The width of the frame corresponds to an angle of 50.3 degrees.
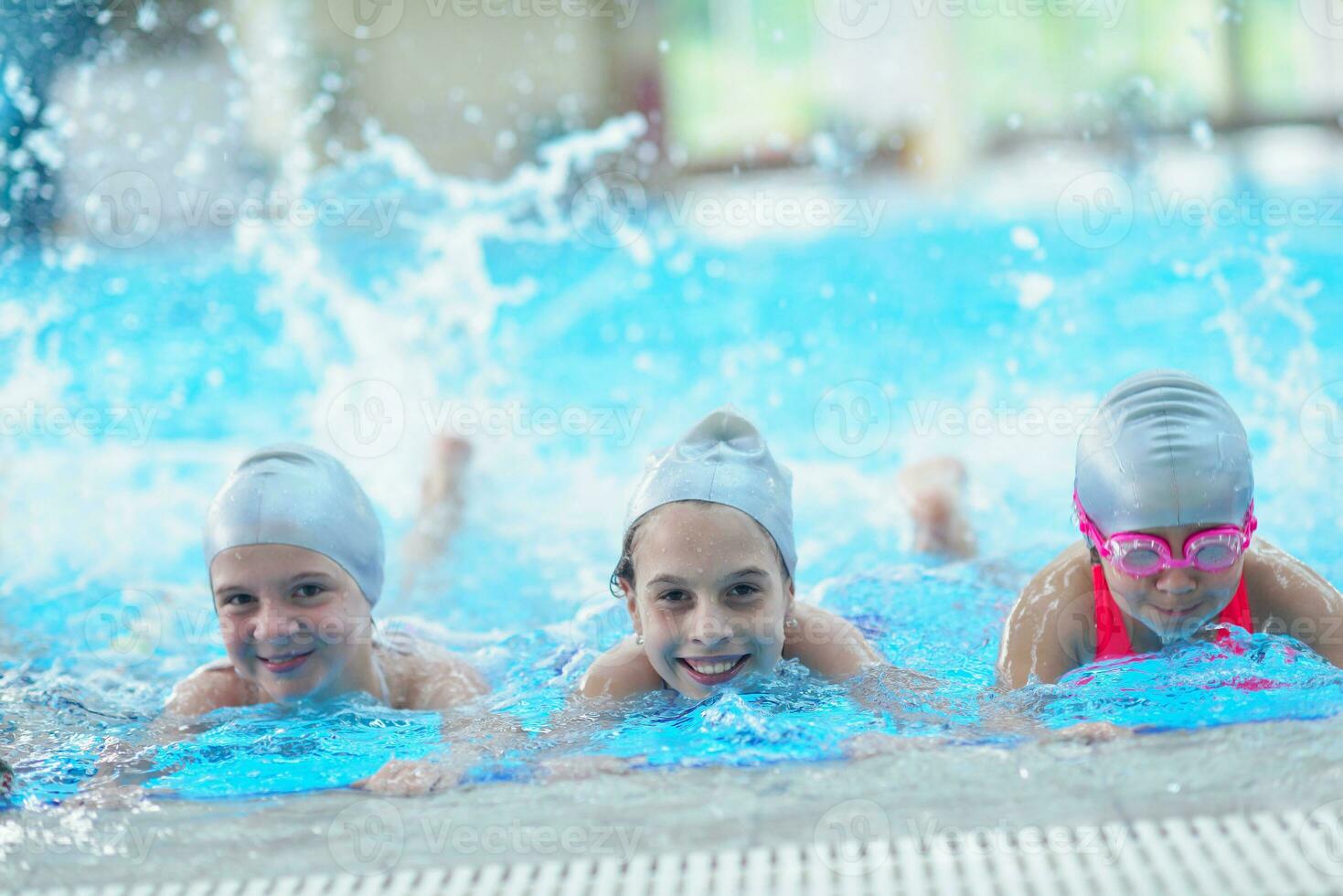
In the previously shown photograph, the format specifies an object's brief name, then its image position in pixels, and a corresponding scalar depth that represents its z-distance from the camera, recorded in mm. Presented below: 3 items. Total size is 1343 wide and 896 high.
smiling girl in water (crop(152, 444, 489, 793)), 3533
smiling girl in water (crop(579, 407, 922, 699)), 3281
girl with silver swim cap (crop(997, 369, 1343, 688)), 3100
